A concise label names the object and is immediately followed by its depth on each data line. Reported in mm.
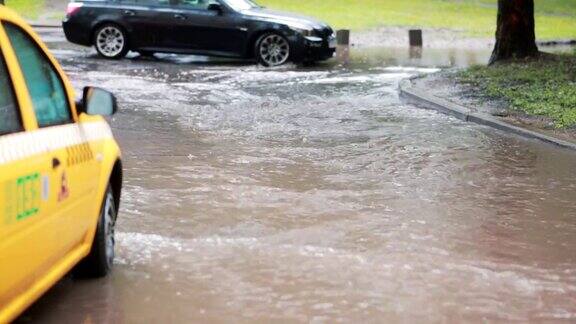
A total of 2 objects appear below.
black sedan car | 36437
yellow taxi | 7762
